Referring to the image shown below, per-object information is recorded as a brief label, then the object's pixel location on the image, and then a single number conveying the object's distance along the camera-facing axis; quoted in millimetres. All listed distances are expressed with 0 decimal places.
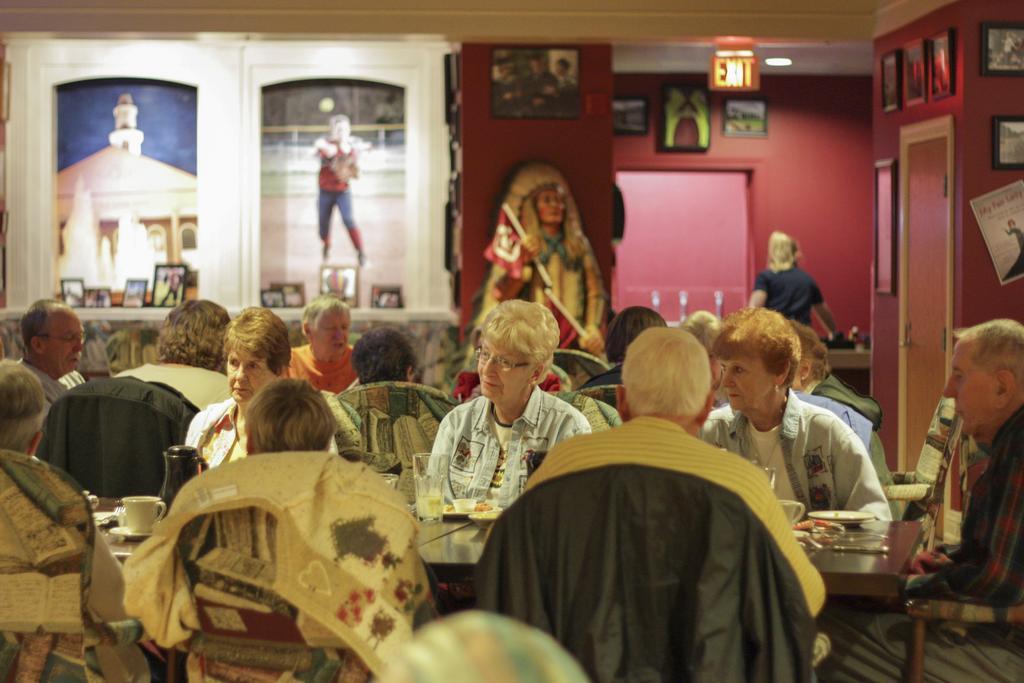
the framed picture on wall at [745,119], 13891
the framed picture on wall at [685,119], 13789
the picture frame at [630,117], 13797
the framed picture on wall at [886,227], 9242
